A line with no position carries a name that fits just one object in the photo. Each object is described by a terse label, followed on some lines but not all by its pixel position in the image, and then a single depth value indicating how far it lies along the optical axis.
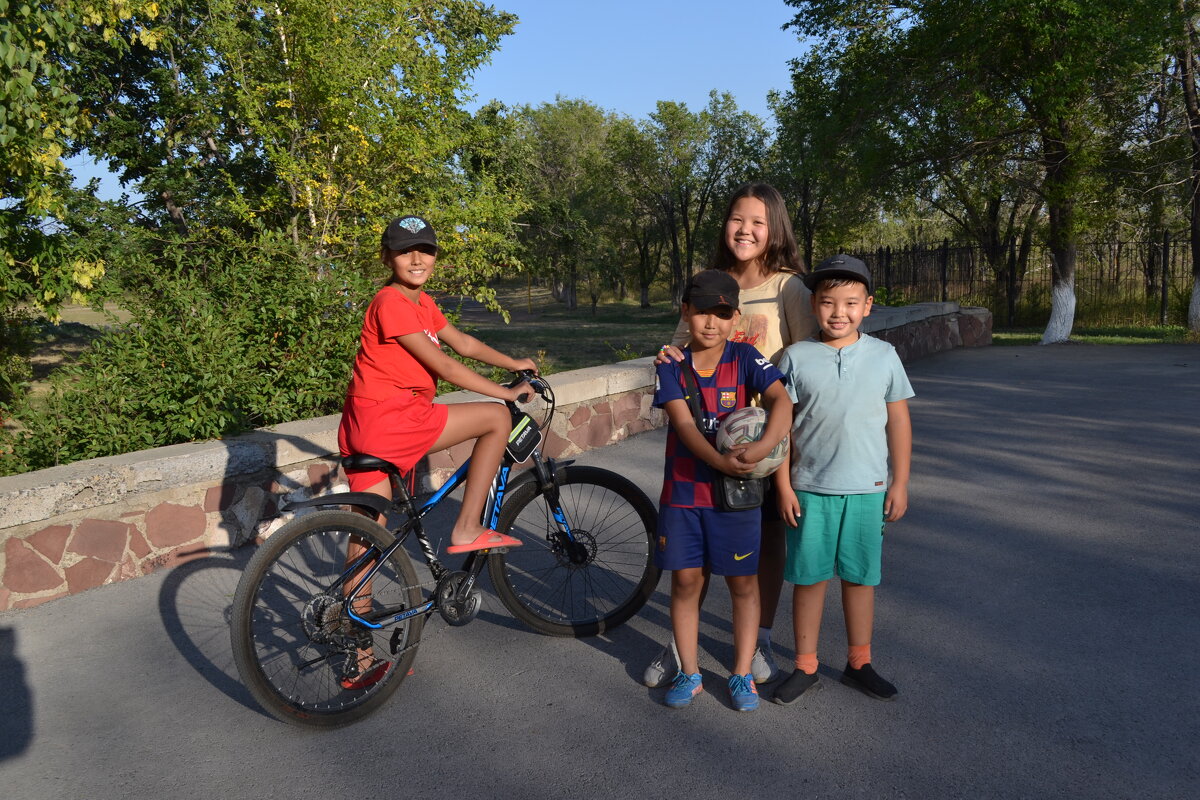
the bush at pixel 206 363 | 5.19
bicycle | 3.06
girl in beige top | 3.37
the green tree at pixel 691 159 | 39.12
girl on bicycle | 3.37
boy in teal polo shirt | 3.12
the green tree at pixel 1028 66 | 12.95
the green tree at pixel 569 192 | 34.94
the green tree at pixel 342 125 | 10.35
